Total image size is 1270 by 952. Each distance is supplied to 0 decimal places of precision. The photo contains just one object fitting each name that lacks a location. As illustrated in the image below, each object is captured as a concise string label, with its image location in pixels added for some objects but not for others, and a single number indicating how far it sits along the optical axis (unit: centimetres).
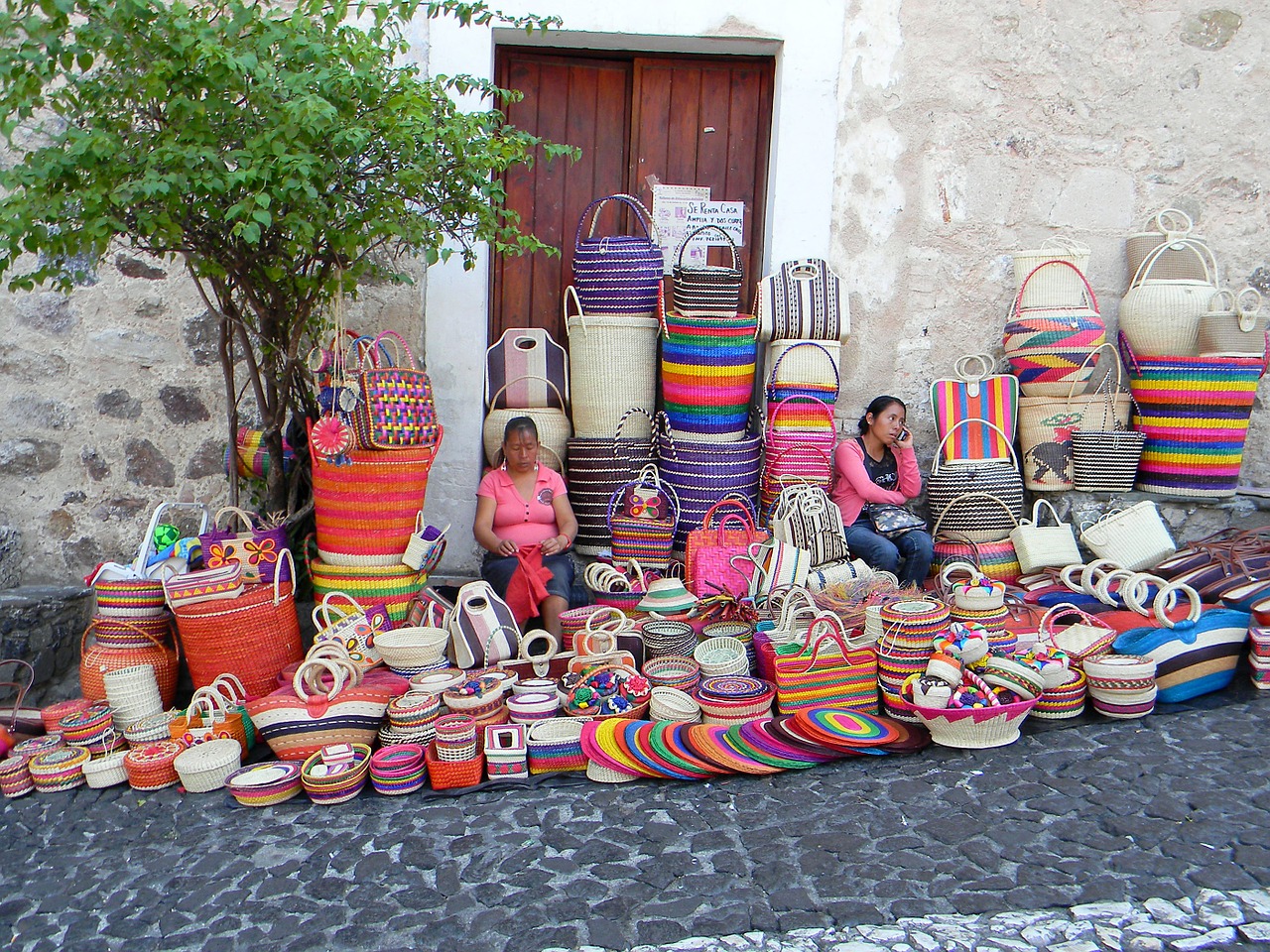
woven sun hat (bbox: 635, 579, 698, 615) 417
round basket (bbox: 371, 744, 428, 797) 320
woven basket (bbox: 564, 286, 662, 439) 477
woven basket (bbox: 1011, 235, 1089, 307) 488
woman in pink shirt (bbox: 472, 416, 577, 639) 429
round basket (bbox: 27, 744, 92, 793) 332
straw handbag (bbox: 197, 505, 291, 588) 389
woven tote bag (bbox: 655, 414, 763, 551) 470
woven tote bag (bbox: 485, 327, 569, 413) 493
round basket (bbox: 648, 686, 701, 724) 345
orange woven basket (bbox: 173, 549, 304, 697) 372
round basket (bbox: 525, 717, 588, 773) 329
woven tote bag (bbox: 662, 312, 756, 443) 463
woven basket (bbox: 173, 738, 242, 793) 321
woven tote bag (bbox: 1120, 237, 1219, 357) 477
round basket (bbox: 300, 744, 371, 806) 312
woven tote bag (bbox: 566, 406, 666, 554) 473
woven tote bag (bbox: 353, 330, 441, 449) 398
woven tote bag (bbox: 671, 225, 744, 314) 468
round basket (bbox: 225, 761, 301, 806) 311
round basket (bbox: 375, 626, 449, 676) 362
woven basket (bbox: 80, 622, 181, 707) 385
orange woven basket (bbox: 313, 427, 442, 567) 405
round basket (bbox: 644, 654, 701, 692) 363
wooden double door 505
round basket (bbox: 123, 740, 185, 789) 326
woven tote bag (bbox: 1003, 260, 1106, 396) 477
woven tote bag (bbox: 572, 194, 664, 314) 479
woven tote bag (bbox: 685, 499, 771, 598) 438
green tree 311
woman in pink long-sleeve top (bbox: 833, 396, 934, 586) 455
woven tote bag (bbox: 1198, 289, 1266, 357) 458
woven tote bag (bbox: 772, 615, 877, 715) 345
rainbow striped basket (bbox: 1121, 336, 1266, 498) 462
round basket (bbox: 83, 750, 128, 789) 333
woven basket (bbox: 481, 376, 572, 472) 482
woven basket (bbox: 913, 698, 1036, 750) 319
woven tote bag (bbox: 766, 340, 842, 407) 475
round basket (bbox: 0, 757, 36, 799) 331
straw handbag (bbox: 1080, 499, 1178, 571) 454
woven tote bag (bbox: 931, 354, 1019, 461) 488
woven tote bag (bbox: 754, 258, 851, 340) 479
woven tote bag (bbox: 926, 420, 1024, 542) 475
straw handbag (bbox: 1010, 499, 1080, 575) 457
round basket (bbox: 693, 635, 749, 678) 358
